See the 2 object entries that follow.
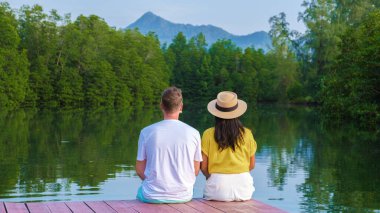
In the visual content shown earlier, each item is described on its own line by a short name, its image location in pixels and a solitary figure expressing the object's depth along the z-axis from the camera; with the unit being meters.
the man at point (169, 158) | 5.66
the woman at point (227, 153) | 5.82
